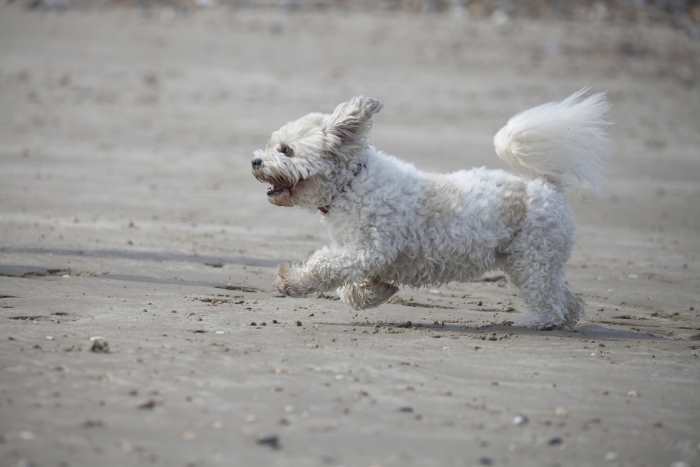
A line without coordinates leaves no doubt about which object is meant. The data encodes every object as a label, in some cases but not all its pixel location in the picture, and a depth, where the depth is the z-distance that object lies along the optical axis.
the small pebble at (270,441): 9.31
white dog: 13.45
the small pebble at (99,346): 11.59
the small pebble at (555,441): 9.76
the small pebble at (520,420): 10.20
